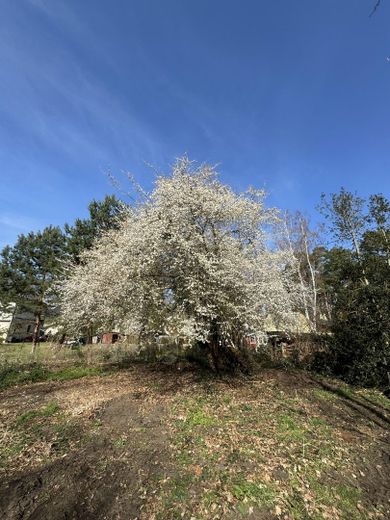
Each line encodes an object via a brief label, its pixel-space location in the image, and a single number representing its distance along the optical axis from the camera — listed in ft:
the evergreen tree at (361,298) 33.65
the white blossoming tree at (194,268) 28.32
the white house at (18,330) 121.80
